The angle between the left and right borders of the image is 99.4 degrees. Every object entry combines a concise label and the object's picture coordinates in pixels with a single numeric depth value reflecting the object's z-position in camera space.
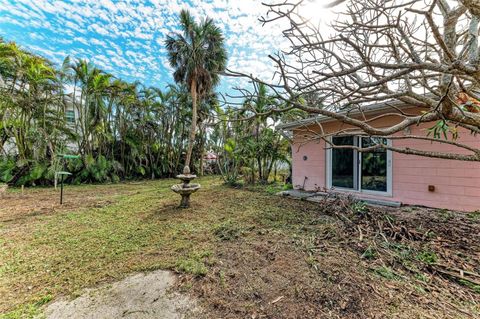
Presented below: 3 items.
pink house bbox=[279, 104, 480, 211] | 4.58
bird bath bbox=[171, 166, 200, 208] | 5.51
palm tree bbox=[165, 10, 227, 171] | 11.20
